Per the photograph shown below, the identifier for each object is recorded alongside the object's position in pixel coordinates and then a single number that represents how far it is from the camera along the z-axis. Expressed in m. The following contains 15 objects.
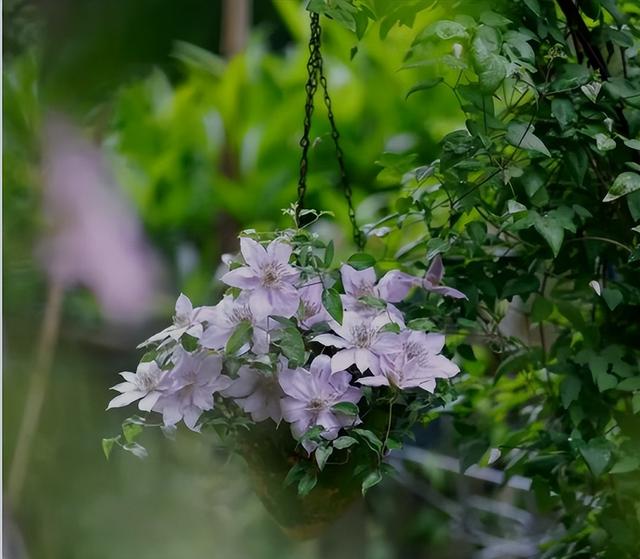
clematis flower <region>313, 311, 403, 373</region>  4.97
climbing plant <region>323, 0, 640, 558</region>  5.04
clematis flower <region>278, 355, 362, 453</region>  4.99
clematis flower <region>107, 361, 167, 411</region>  5.03
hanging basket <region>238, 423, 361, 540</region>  5.11
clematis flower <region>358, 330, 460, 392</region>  4.99
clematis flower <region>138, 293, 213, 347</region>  5.00
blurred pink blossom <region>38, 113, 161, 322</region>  6.81
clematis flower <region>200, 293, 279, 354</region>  4.99
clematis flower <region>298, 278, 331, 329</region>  5.04
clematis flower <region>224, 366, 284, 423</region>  5.02
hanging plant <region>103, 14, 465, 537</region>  4.98
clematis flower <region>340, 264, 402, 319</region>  5.06
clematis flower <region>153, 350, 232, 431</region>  5.02
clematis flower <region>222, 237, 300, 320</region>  4.98
